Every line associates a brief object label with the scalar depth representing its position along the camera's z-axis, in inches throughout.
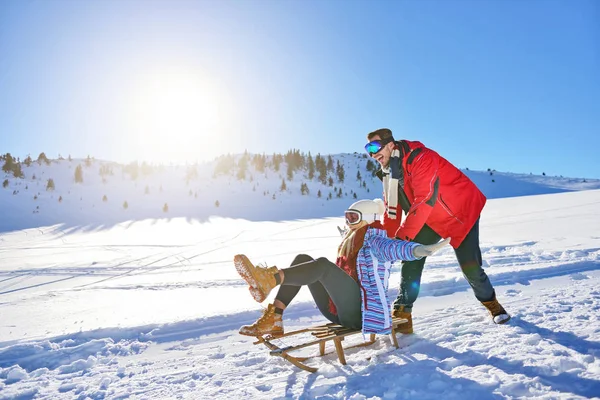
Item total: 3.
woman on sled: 108.3
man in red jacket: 129.1
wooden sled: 114.9
